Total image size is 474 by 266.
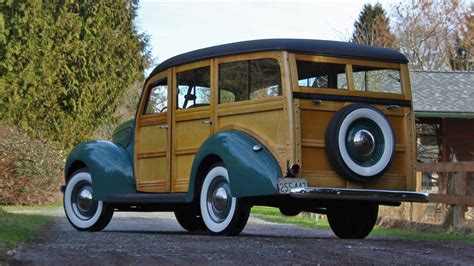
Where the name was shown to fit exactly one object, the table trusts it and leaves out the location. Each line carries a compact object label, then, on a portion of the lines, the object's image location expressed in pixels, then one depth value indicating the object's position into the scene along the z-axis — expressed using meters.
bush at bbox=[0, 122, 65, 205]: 21.55
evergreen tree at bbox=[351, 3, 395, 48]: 47.41
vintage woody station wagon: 9.38
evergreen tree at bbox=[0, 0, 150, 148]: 24.48
